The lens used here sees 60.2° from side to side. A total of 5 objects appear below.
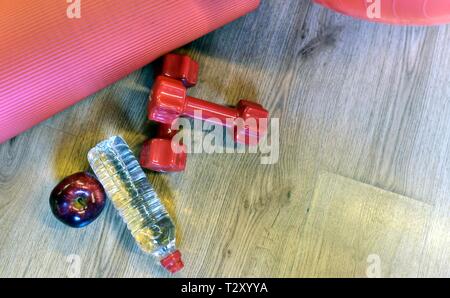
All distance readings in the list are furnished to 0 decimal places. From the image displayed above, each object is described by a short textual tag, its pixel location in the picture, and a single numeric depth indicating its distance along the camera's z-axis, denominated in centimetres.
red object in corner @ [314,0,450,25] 43
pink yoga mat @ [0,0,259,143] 51
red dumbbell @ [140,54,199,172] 62
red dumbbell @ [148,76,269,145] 59
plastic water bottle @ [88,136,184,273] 65
